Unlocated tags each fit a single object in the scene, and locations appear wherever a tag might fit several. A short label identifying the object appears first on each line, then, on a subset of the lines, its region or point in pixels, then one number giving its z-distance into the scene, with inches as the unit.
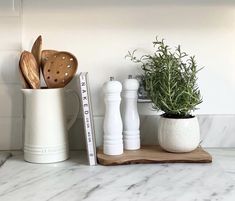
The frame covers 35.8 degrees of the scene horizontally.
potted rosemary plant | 41.5
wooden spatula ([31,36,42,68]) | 43.9
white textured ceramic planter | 41.3
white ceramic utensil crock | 40.8
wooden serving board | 40.0
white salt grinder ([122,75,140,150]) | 43.8
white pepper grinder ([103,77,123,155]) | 41.3
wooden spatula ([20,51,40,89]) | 40.7
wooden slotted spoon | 42.6
